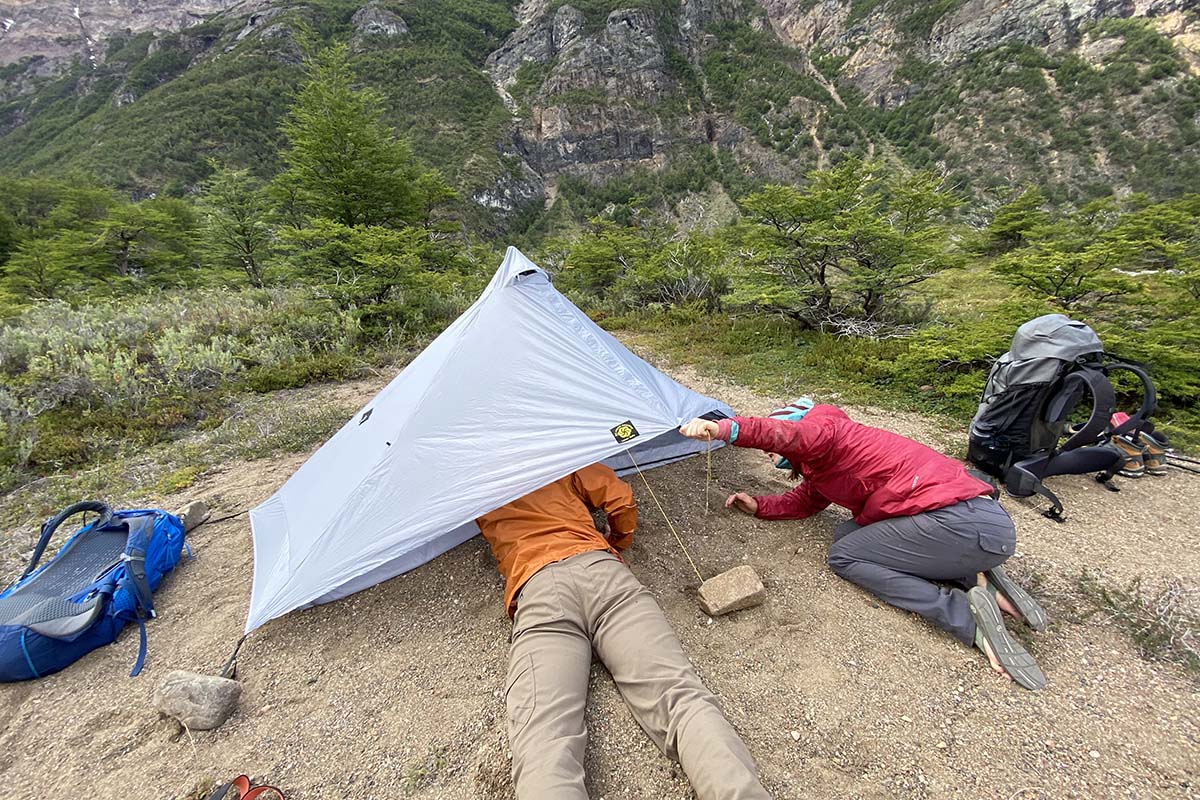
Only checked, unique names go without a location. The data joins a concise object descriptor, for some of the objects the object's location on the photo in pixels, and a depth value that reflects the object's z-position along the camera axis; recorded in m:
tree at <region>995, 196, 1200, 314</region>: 5.13
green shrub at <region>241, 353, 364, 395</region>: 7.03
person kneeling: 2.56
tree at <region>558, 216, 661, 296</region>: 14.29
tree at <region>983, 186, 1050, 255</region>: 14.53
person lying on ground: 1.81
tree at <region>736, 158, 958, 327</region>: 7.45
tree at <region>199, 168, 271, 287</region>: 14.04
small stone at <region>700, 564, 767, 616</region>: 2.77
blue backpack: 2.52
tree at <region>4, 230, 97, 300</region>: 14.08
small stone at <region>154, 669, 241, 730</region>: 2.27
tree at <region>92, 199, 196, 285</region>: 16.12
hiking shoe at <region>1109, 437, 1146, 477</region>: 4.07
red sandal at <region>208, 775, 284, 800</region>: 1.95
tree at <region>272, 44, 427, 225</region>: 9.98
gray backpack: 3.33
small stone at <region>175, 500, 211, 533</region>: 3.86
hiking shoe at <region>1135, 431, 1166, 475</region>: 4.11
